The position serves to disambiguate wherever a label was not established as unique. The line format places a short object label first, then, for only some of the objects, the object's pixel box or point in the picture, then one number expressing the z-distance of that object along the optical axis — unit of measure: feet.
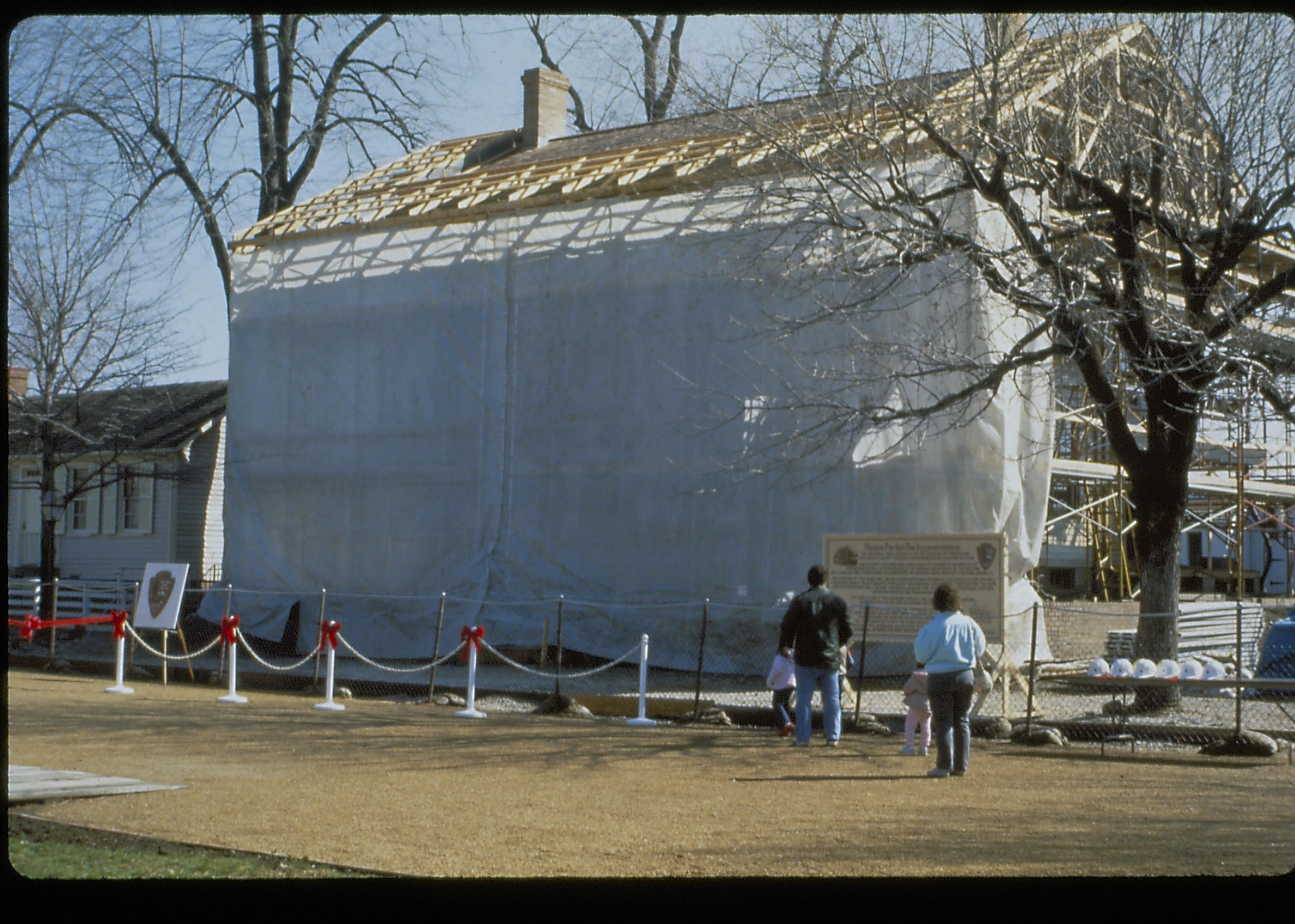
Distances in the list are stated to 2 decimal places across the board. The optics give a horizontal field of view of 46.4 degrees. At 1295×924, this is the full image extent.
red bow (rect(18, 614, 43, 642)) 63.00
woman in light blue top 38.47
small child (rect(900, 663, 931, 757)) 42.91
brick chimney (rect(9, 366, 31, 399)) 105.81
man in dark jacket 44.80
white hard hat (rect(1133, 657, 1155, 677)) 45.73
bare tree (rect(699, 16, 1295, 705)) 48.29
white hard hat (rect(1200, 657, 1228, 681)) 44.57
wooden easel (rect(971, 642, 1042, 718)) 50.83
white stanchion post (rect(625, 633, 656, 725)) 51.11
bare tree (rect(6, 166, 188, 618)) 93.56
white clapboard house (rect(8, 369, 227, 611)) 110.32
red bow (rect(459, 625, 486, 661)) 53.62
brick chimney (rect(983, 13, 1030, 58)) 49.62
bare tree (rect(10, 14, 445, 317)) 104.27
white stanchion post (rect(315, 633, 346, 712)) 53.93
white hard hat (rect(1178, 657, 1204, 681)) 44.96
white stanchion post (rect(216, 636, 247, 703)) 56.70
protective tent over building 64.59
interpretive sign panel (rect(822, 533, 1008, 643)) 51.78
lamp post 91.56
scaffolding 80.59
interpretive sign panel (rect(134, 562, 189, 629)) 64.23
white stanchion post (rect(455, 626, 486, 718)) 52.44
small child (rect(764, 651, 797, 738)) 48.49
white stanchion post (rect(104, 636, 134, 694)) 59.72
